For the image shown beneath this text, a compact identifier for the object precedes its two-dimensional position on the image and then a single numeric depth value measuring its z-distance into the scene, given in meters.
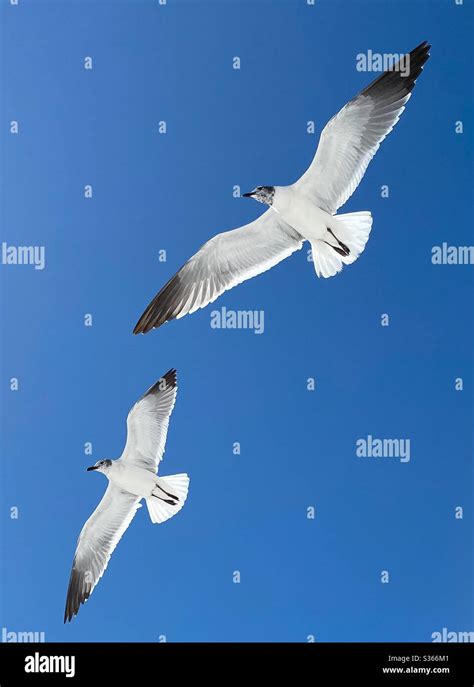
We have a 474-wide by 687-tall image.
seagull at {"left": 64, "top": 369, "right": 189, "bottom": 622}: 4.30
